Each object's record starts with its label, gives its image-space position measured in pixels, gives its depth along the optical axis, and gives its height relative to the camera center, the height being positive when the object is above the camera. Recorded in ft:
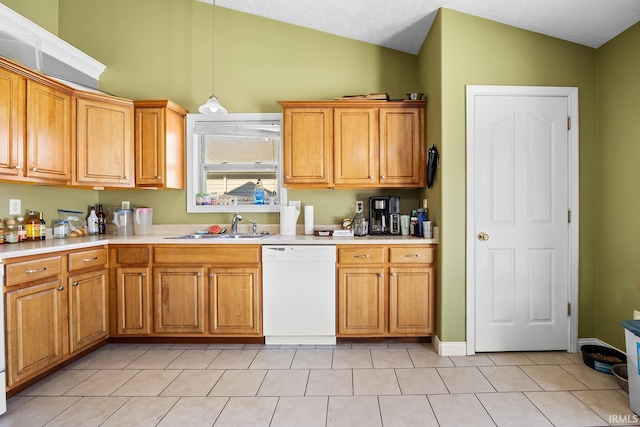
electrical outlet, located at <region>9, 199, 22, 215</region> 8.89 +0.15
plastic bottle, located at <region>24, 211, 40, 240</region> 9.04 -0.36
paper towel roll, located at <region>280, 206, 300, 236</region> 10.75 -0.24
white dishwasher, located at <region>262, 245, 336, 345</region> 9.34 -2.20
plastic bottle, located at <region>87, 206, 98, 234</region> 10.89 -0.34
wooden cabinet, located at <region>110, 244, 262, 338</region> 9.36 -2.18
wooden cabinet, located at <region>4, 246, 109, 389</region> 6.72 -2.20
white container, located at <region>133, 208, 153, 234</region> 11.02 -0.28
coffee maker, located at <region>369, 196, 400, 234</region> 10.78 -0.07
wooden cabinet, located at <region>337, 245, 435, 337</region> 9.29 -2.18
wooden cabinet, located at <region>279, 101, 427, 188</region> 10.16 +2.12
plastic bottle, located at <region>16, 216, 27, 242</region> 8.80 -0.46
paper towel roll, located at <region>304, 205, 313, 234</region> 10.91 -0.23
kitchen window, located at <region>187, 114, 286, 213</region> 11.46 +1.75
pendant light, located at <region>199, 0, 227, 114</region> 9.02 +2.86
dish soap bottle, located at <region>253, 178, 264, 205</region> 11.59 +0.59
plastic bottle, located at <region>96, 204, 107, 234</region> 11.13 -0.28
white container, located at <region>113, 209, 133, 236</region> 11.01 -0.28
